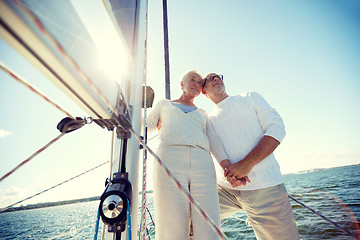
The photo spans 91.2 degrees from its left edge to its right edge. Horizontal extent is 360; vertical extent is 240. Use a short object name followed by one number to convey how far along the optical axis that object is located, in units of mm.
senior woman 1032
